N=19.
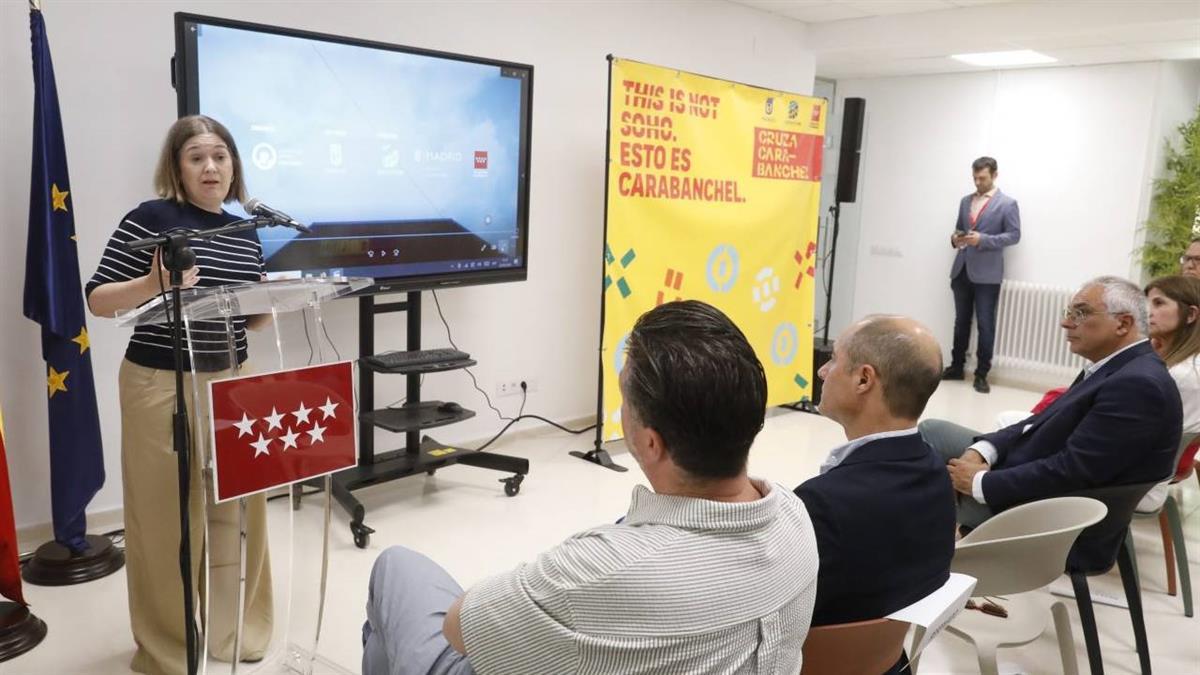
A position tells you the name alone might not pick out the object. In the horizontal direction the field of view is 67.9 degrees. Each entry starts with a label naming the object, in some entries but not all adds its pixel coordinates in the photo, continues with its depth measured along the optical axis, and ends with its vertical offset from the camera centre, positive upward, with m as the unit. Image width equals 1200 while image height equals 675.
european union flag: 2.76 -0.47
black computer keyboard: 3.55 -0.71
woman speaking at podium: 2.19 -0.55
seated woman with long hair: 2.98 -0.40
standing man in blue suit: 6.47 -0.32
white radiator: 6.49 -0.92
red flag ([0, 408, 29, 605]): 2.49 -1.07
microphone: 1.85 -0.08
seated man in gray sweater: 1.08 -0.46
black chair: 2.33 -0.89
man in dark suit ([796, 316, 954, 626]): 1.51 -0.52
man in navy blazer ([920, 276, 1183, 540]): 2.37 -0.59
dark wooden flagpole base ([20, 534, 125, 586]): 2.89 -1.29
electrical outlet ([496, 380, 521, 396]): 4.62 -1.04
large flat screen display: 3.03 +0.13
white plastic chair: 1.96 -0.79
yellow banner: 4.32 -0.08
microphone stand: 1.65 -0.32
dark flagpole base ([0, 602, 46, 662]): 2.48 -1.30
